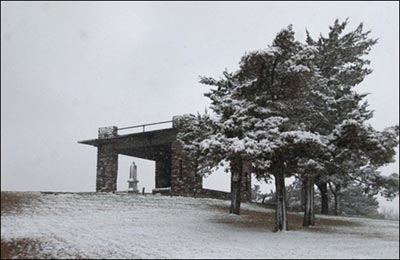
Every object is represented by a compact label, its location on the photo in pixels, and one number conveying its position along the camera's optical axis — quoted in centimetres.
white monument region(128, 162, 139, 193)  2911
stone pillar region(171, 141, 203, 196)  2633
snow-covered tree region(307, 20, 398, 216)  1547
